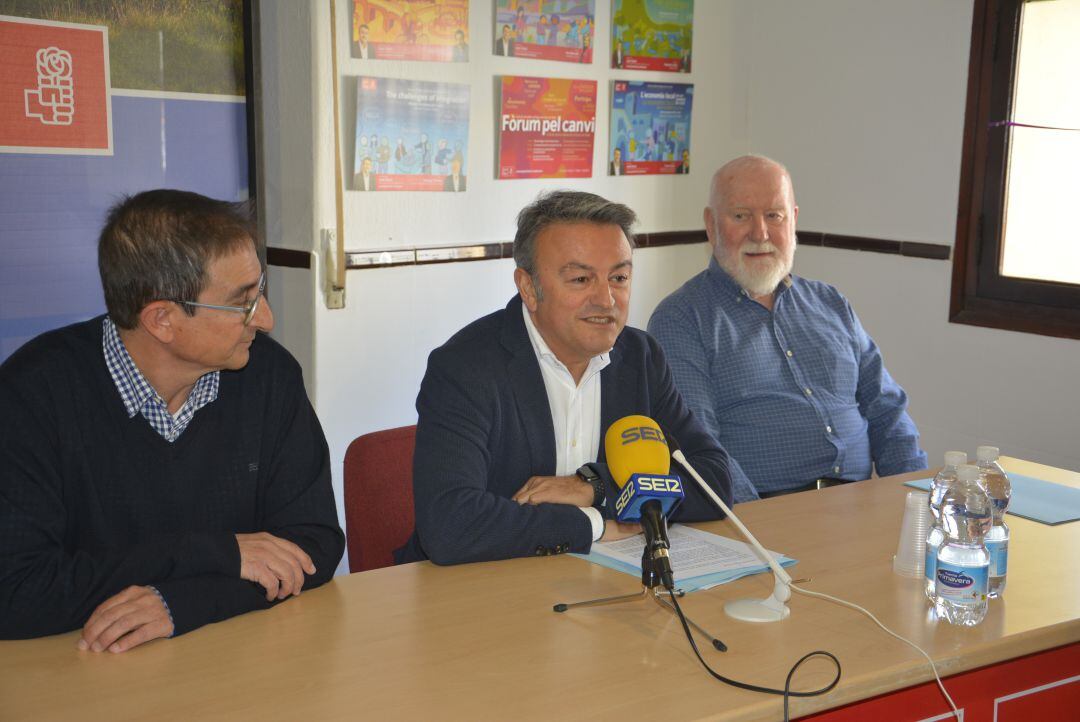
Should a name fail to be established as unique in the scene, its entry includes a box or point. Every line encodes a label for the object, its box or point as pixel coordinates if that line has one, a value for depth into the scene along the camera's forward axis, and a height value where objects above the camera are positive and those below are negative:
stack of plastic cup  1.91 -0.63
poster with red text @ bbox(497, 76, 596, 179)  3.75 +0.15
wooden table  1.42 -0.68
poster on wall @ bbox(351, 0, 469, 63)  3.29 +0.42
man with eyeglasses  1.62 -0.48
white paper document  1.87 -0.68
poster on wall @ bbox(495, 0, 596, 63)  3.67 +0.48
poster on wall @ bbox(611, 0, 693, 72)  4.06 +0.52
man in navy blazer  2.06 -0.44
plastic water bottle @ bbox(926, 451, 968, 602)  1.83 -0.60
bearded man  2.90 -0.50
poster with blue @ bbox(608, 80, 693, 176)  4.12 +0.17
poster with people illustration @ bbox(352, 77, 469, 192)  3.34 +0.10
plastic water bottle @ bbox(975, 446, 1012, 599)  1.84 -0.61
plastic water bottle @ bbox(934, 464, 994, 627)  1.69 -0.59
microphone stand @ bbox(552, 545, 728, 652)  1.63 -0.68
